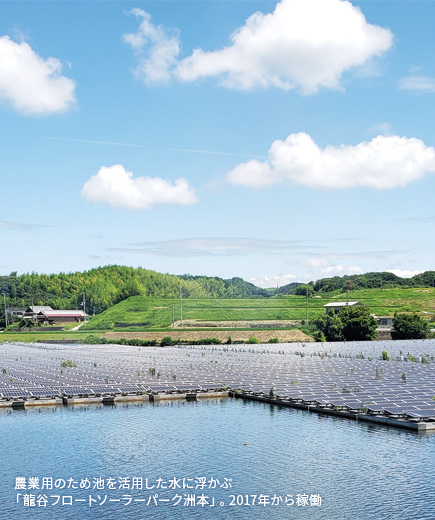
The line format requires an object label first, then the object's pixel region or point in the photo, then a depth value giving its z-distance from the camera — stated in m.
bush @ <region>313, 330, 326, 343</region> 130.25
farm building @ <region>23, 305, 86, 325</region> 190.38
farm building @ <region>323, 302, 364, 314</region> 152.32
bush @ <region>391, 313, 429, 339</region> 130.50
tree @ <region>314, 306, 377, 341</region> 128.00
